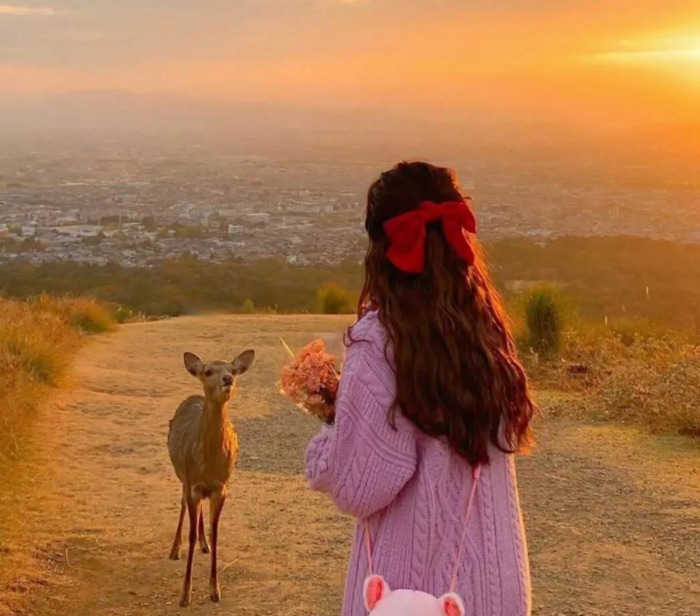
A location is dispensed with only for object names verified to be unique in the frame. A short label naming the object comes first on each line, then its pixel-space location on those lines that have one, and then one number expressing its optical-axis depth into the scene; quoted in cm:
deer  509
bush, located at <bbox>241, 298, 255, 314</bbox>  2012
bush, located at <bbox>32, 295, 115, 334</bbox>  1542
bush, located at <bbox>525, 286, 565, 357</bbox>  1370
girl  256
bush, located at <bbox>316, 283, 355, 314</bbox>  1952
